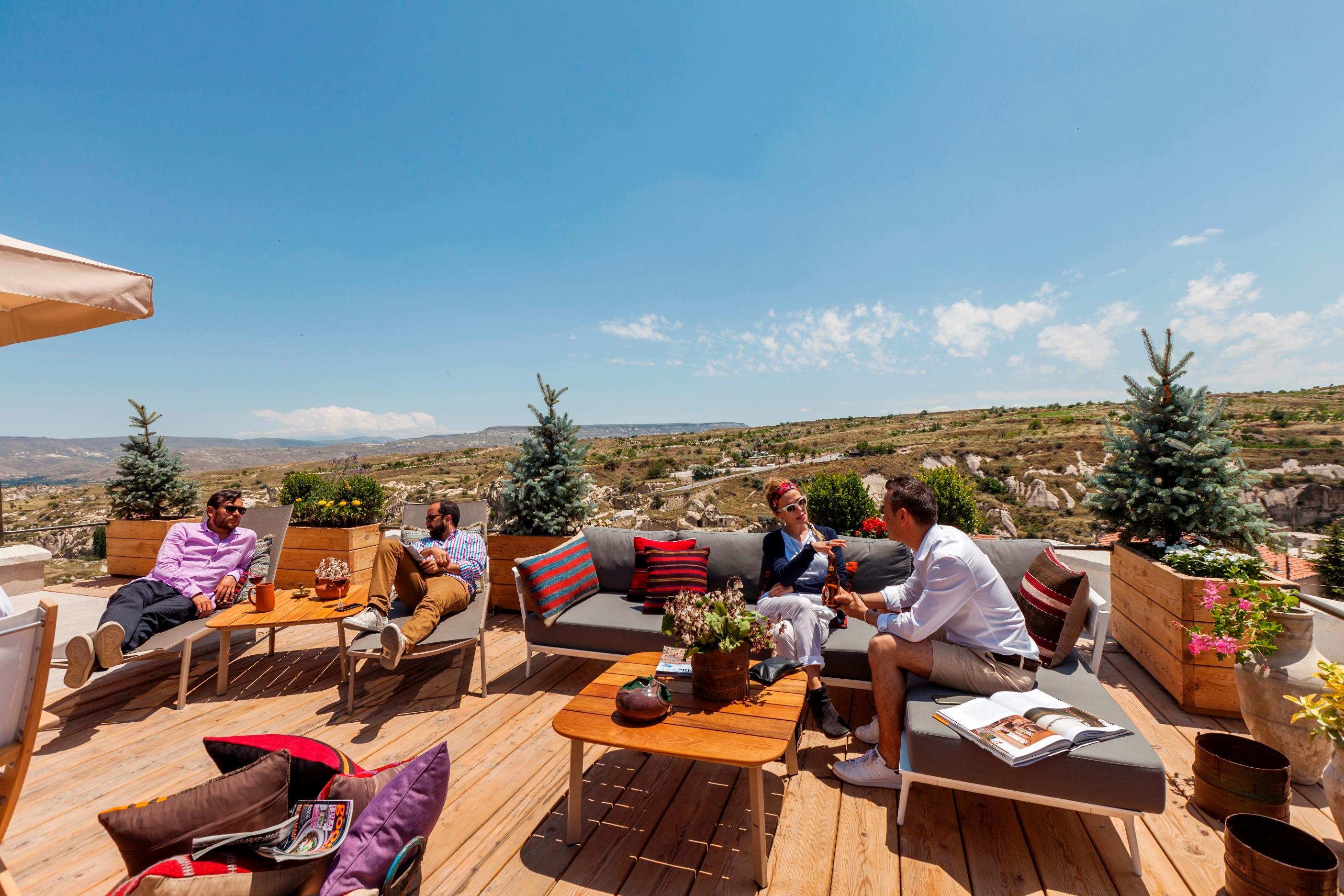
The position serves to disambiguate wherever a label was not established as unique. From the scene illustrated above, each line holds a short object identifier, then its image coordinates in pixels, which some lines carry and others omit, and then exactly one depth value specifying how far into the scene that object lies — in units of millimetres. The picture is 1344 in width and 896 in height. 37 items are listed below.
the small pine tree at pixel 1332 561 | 6125
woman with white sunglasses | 2910
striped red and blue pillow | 3635
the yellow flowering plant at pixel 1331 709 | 1878
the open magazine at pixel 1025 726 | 1916
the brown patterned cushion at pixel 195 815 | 1130
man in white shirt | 2340
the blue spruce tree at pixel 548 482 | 5039
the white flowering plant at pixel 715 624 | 2168
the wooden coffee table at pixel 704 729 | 1835
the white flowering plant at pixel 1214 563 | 2928
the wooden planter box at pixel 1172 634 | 3061
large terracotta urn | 2408
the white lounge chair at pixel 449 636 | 3248
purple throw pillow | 1212
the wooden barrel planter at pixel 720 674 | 2203
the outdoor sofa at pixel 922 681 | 1868
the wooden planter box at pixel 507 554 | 4941
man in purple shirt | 3029
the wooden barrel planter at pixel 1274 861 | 1531
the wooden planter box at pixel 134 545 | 6512
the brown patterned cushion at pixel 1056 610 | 2738
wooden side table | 3408
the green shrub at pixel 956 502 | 6109
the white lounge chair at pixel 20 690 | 1453
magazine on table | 2529
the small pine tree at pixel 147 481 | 6527
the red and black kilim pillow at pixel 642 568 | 3975
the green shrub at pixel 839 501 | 5754
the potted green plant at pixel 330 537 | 5438
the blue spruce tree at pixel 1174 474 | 3799
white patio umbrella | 2223
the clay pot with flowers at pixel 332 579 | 3777
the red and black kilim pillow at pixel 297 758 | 1396
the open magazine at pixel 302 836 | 1150
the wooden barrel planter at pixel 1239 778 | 2047
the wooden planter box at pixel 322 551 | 5426
